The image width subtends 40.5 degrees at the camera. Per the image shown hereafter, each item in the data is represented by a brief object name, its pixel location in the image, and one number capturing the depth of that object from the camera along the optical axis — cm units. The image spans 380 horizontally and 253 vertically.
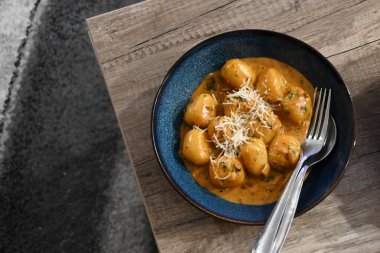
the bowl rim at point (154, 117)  120
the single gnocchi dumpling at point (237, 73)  129
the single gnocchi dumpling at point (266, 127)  125
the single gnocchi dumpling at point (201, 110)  126
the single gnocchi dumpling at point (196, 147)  124
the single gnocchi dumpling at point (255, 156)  122
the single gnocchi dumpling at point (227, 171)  122
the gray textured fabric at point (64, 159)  196
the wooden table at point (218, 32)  133
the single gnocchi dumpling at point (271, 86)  127
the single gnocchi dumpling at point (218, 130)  123
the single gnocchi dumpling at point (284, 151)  123
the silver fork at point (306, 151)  117
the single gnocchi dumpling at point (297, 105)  126
